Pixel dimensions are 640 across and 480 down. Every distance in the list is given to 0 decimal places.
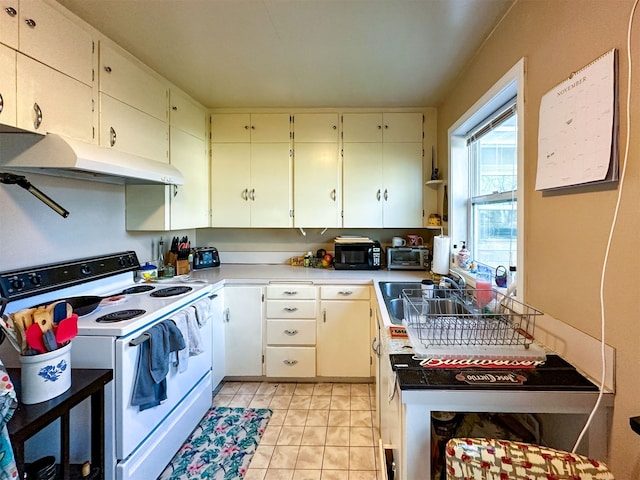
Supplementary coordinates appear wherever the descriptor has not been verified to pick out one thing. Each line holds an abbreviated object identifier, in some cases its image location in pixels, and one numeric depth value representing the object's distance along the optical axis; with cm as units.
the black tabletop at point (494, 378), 104
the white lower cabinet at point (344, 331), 274
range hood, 151
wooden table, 107
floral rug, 184
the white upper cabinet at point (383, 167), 311
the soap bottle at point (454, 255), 256
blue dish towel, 158
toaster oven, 309
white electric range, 149
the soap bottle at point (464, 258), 242
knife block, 289
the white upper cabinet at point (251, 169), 316
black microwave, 309
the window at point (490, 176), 158
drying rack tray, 133
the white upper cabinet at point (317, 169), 313
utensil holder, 121
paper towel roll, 268
